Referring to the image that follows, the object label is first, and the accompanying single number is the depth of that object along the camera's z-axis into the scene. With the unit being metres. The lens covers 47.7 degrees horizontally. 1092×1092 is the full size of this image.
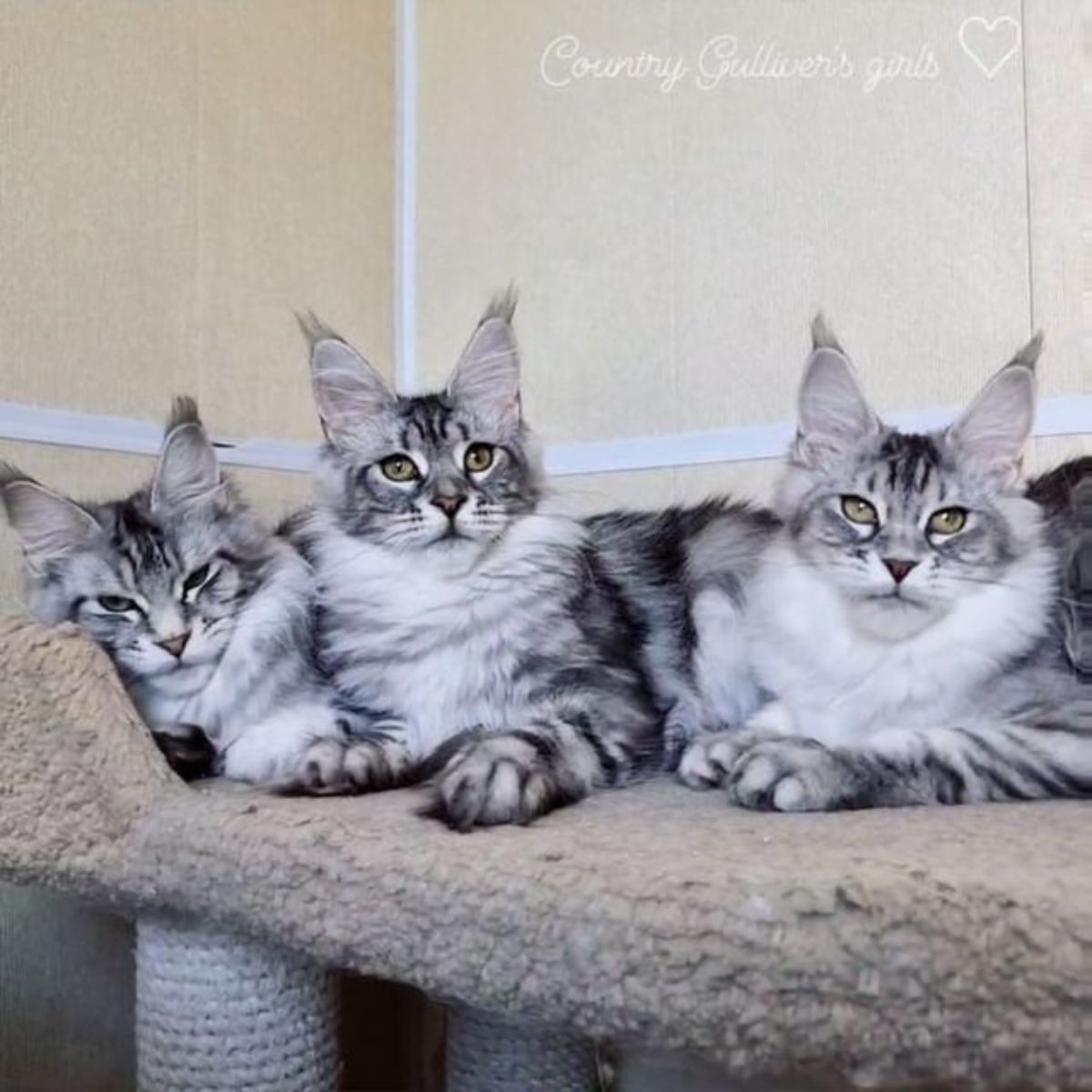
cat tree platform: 0.71
